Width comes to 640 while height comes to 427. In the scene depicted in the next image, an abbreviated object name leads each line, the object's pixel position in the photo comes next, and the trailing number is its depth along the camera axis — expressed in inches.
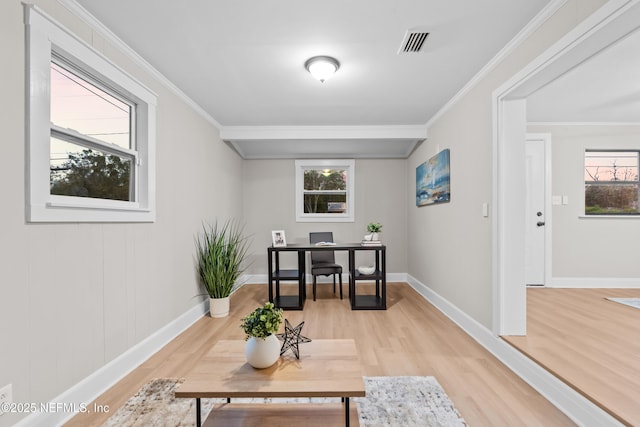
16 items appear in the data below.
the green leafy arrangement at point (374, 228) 165.0
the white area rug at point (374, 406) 65.7
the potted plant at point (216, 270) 136.4
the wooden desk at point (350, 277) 151.0
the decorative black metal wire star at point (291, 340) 61.7
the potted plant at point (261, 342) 55.4
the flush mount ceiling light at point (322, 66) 98.4
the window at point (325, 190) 217.2
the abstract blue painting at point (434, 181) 141.6
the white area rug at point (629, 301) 138.9
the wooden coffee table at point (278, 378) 49.0
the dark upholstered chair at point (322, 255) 185.1
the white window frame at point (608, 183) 176.9
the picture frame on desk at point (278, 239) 165.6
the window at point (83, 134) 63.2
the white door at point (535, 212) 177.6
